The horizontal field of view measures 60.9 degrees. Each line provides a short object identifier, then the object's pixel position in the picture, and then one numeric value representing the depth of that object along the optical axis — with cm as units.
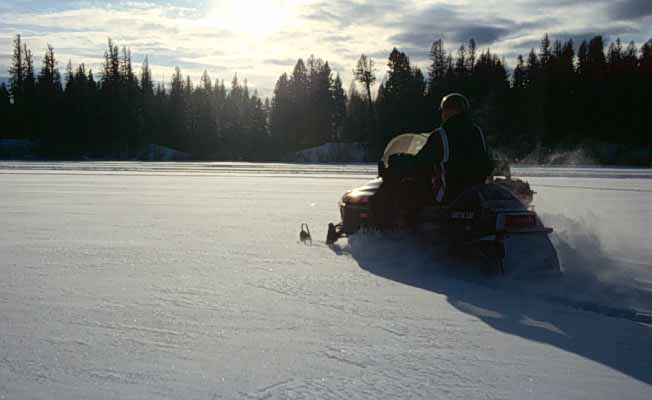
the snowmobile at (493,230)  489
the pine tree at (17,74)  8912
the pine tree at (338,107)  8612
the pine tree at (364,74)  8556
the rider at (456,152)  537
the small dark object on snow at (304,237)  711
